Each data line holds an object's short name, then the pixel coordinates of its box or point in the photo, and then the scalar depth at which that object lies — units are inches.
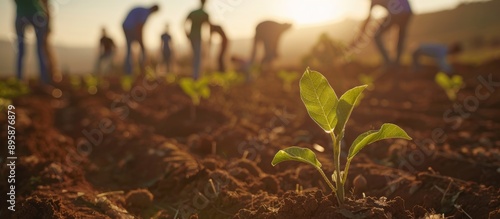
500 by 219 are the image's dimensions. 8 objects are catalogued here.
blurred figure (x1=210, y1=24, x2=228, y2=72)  351.6
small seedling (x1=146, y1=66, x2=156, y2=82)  352.1
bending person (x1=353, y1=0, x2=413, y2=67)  325.7
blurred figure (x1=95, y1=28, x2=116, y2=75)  523.2
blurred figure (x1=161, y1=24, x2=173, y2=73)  484.0
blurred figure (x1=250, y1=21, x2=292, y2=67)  370.6
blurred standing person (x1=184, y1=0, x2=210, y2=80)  304.8
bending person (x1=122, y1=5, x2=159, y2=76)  393.7
